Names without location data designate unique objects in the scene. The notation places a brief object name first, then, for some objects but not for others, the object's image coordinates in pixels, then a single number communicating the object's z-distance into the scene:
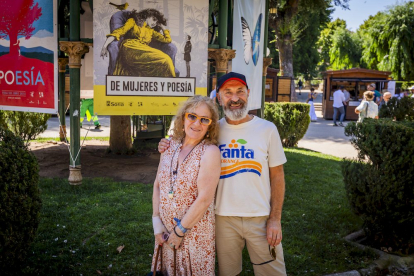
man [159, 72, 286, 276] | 3.03
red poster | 6.93
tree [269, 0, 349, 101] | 25.89
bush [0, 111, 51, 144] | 11.75
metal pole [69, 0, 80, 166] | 6.74
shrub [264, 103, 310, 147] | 12.85
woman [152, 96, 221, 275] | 2.88
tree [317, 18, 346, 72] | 58.12
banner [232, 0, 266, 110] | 8.05
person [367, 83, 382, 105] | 16.89
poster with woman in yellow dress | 6.66
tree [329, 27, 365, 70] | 49.59
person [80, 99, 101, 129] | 10.28
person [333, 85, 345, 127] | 21.23
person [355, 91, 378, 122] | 11.99
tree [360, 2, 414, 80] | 31.42
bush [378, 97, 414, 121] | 9.70
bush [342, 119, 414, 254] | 4.69
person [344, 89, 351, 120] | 22.84
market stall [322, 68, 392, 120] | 23.81
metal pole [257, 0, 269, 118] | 10.27
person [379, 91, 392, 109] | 12.88
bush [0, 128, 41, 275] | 3.33
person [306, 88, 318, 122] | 23.92
